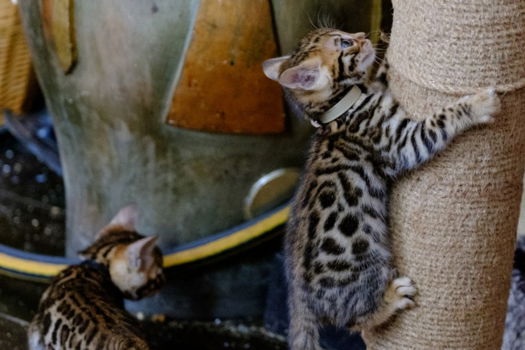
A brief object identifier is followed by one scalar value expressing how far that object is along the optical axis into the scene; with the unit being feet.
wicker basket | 6.19
